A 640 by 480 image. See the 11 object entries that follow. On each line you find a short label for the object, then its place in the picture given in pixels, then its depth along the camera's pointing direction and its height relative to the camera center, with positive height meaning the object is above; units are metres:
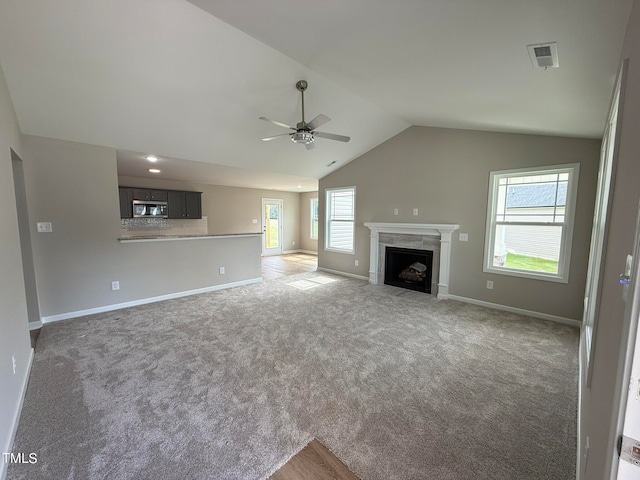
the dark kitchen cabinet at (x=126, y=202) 5.75 +0.24
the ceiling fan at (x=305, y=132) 2.99 +0.94
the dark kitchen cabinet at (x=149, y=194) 5.92 +0.43
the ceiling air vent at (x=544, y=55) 1.75 +1.12
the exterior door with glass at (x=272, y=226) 9.02 -0.44
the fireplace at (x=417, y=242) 4.49 -0.51
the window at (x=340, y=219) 6.06 -0.11
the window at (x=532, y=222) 3.46 -0.09
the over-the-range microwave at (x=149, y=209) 5.98 +0.09
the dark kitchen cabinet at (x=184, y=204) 6.55 +0.22
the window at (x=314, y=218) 9.45 -0.14
